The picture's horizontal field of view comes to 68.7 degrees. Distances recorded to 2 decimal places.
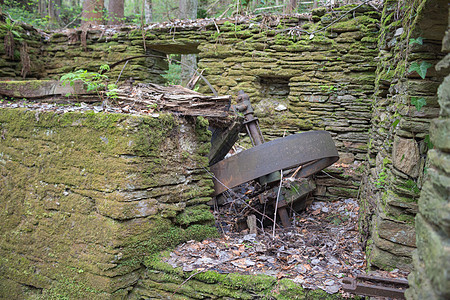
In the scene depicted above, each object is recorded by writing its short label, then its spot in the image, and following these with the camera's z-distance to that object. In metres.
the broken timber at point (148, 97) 3.26
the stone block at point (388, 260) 2.47
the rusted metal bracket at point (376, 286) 2.09
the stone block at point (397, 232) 2.44
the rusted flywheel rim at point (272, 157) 3.55
